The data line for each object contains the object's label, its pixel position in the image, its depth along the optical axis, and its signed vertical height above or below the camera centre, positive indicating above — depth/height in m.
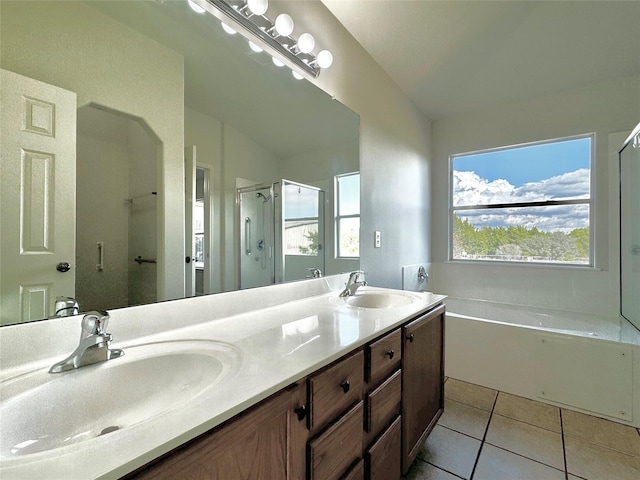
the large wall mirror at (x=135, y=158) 0.73 +0.28
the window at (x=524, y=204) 2.57 +0.35
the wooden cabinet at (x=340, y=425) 0.55 -0.51
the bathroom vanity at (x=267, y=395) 0.47 -0.36
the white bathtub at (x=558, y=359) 1.78 -0.86
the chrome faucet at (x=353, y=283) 1.68 -0.28
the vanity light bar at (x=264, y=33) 1.15 +0.95
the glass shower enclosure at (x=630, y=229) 2.14 +0.08
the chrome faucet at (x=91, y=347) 0.68 -0.27
